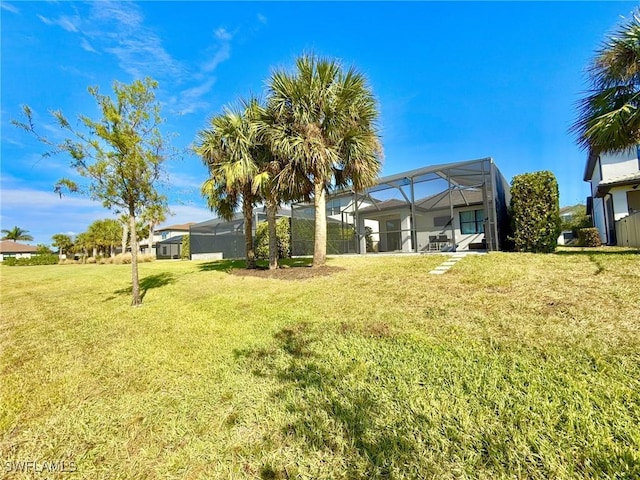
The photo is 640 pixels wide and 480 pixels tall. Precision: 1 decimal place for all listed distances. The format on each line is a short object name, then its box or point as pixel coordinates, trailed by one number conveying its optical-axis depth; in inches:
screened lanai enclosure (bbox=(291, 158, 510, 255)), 448.1
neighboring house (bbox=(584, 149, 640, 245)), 494.6
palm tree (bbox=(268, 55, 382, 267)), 316.8
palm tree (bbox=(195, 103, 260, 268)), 351.3
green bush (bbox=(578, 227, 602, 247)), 542.0
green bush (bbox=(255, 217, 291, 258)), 637.9
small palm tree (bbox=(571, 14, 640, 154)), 252.1
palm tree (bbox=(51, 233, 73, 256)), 1432.1
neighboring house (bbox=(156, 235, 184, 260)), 1359.7
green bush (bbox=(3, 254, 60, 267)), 1140.5
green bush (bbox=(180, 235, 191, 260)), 957.2
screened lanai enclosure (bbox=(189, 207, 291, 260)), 844.0
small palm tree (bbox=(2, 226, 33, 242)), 2073.1
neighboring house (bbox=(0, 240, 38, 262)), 1893.8
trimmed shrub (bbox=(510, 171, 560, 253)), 349.4
